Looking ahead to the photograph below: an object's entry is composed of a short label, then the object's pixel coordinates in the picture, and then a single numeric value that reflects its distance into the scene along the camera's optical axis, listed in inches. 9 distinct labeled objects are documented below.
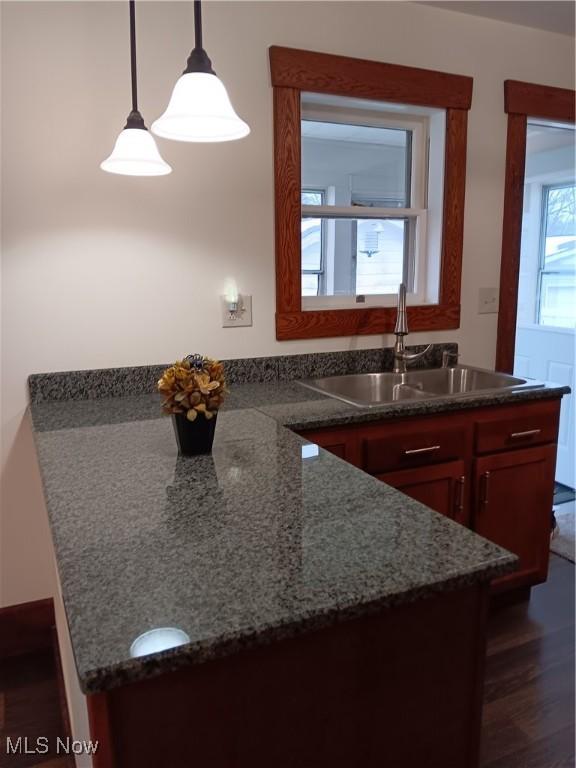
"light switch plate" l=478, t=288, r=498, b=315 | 105.1
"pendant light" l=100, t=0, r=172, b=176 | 59.5
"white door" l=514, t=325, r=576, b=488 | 135.9
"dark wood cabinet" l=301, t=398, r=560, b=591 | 73.3
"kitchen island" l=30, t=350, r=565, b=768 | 28.2
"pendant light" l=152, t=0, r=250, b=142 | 45.7
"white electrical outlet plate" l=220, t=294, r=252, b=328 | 85.2
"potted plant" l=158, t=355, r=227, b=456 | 51.1
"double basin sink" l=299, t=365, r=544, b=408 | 92.7
